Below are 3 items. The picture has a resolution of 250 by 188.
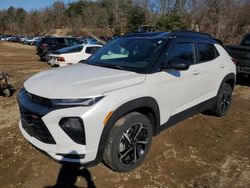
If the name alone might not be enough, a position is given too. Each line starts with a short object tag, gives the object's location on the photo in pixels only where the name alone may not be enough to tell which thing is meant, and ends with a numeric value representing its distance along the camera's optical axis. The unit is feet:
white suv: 7.03
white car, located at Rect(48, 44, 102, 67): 29.50
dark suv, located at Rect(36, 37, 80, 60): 42.29
